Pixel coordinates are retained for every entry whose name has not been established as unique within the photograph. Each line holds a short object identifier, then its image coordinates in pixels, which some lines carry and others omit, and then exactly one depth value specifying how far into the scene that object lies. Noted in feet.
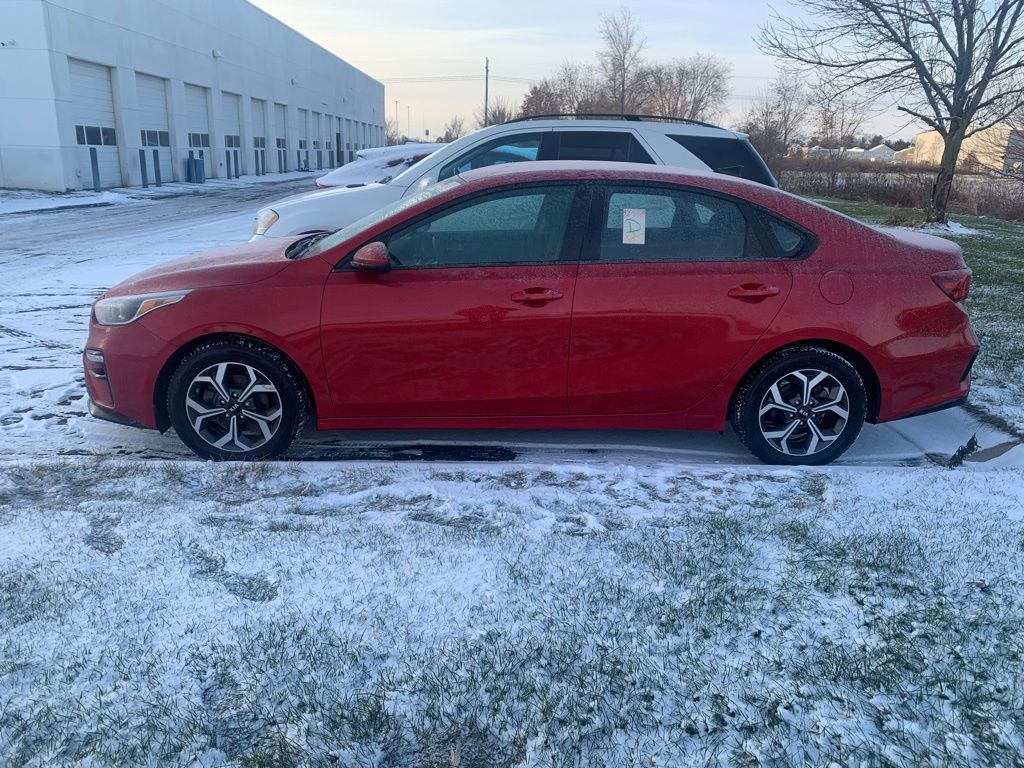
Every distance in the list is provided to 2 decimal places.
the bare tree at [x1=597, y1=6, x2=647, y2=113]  176.86
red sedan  13.83
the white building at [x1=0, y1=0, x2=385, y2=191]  78.48
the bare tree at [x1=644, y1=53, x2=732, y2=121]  193.47
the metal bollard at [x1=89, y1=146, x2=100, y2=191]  82.12
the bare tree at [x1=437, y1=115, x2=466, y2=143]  318.53
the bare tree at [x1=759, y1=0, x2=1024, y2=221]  56.75
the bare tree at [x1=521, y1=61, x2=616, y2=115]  182.80
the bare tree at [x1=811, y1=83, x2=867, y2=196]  65.26
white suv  25.55
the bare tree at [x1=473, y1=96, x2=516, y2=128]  236.79
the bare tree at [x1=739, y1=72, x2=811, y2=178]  137.90
